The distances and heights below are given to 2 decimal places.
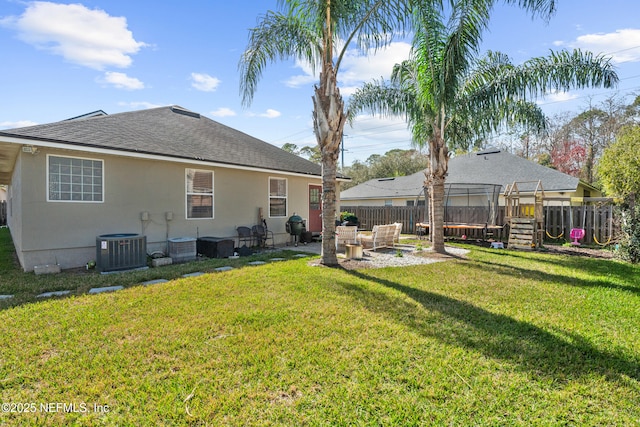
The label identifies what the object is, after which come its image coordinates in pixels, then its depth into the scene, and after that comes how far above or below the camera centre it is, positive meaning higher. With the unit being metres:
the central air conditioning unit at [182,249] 8.48 -1.00
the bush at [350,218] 16.50 -0.35
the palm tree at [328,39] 7.22 +4.26
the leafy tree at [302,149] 47.53 +9.52
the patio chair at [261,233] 10.71 -0.73
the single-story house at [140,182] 6.92 +0.82
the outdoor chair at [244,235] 10.42 -0.76
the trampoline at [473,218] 12.86 -0.29
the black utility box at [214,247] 8.98 -1.00
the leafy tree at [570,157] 26.73 +4.66
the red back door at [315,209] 13.16 +0.12
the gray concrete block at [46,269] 6.68 -1.21
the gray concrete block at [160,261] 7.81 -1.23
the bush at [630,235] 8.25 -0.63
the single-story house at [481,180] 16.41 +1.91
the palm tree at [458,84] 7.91 +3.68
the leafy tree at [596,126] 24.38 +6.90
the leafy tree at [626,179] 8.34 +0.99
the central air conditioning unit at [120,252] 6.98 -0.90
